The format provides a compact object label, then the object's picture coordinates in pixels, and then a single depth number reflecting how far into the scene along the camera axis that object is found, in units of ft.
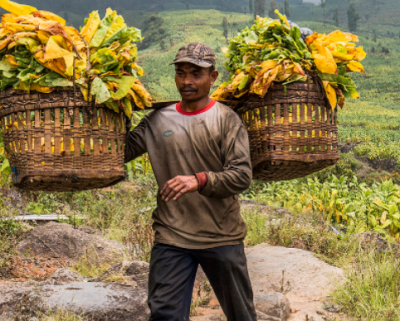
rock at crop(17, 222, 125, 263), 16.74
